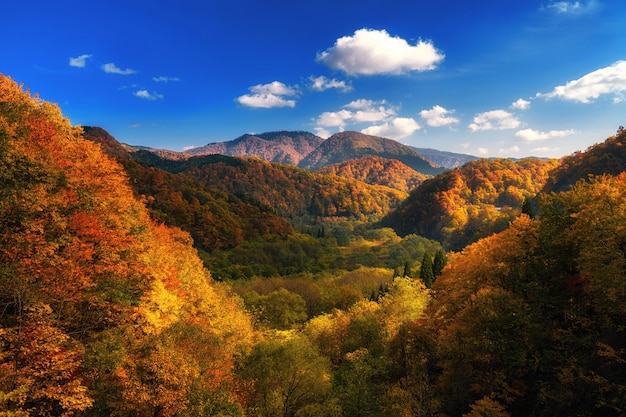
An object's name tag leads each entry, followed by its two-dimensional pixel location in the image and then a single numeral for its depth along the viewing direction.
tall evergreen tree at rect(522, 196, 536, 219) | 58.71
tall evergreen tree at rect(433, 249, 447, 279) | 95.59
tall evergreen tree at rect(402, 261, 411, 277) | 105.56
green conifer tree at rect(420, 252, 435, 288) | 95.32
